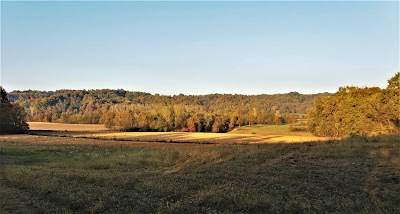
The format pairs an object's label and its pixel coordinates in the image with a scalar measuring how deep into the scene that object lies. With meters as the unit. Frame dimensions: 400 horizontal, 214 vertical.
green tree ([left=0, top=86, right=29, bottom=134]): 100.44
